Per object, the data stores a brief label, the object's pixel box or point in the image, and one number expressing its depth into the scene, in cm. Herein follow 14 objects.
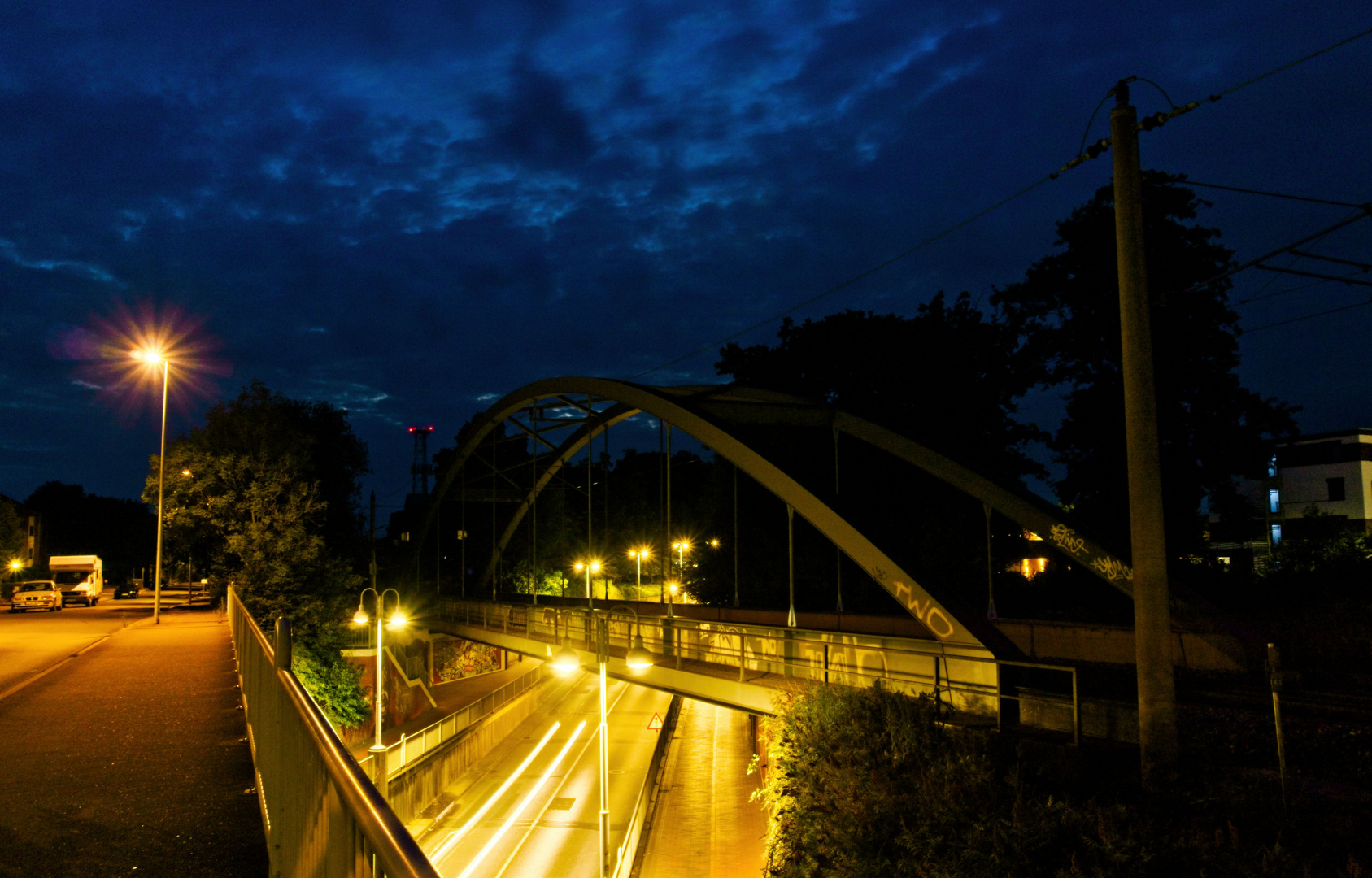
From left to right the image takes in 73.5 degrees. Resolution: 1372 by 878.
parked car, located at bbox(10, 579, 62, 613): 3098
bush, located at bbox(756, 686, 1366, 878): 711
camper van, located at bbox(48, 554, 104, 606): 4009
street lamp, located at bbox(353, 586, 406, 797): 1677
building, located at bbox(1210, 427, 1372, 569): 4209
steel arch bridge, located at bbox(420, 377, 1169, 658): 1429
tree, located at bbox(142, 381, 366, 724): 2728
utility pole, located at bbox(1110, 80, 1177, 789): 819
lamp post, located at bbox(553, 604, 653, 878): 1429
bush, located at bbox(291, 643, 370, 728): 2570
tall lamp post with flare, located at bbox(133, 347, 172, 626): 2342
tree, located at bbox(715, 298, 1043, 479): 3098
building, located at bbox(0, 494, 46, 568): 8081
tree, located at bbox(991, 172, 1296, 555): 2458
